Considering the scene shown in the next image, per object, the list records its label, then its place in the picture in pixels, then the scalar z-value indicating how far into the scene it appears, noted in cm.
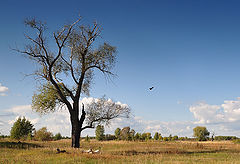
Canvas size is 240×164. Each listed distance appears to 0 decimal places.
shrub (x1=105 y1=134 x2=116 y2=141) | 8590
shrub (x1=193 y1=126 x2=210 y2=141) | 11006
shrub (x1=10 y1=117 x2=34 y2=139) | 6074
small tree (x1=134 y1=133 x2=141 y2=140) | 7848
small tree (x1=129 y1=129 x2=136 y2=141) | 7807
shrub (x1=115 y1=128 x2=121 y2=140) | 8693
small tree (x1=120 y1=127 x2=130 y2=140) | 7821
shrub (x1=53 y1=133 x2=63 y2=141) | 7570
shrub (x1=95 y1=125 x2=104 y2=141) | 7994
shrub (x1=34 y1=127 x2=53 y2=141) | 6494
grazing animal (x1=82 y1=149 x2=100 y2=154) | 1987
